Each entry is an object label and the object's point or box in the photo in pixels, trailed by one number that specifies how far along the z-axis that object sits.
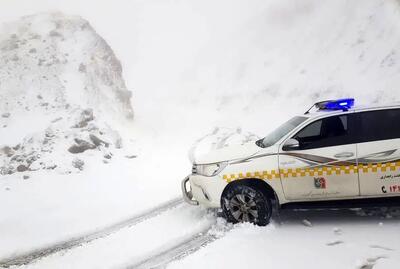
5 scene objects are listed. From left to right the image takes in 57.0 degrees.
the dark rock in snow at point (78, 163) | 12.82
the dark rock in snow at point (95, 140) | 15.16
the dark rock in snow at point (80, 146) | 14.14
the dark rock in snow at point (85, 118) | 16.57
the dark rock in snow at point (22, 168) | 12.36
